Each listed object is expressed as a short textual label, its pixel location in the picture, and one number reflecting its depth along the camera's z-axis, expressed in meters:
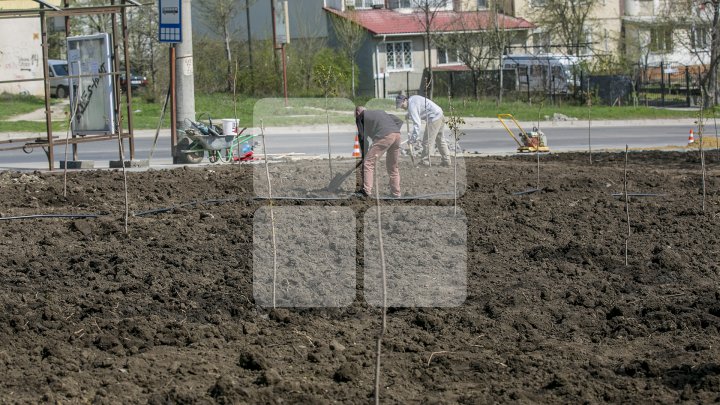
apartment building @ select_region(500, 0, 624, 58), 48.41
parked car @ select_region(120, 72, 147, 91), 43.91
